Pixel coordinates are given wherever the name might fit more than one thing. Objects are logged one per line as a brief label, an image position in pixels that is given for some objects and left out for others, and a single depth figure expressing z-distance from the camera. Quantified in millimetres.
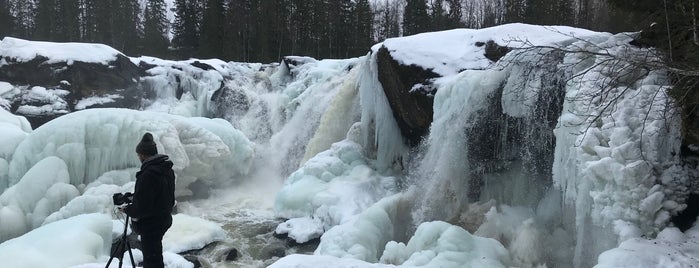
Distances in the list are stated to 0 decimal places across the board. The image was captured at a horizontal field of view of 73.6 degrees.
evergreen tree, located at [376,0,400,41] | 35875
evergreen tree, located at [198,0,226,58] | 29547
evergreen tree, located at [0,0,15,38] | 28219
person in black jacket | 3428
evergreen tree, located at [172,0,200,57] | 31141
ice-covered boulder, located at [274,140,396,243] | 8664
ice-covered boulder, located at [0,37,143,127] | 15195
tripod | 3669
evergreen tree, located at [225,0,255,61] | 29141
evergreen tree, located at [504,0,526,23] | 30984
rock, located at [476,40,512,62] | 7551
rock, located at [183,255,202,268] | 7148
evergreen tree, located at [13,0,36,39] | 31906
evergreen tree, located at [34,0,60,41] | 30688
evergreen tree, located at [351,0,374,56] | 30359
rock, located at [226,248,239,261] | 7566
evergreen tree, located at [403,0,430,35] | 31766
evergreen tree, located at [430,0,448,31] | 32906
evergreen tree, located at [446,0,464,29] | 33750
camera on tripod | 3601
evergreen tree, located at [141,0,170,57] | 31141
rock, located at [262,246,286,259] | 7828
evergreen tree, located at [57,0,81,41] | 31031
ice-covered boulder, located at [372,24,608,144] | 7750
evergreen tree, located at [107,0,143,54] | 31859
